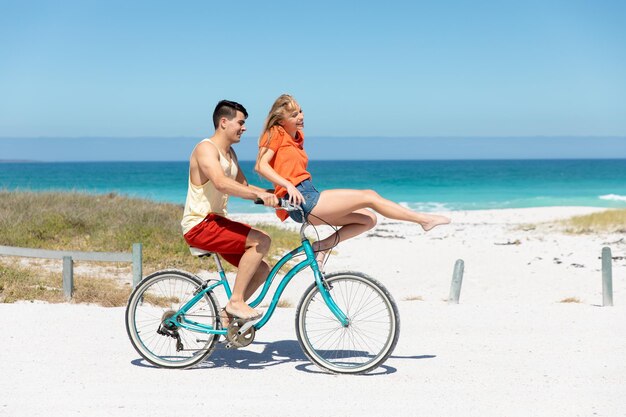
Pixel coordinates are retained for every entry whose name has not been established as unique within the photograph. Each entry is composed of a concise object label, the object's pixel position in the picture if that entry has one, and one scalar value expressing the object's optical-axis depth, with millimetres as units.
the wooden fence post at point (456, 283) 10180
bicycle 5902
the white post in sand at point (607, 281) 9986
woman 5754
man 5980
